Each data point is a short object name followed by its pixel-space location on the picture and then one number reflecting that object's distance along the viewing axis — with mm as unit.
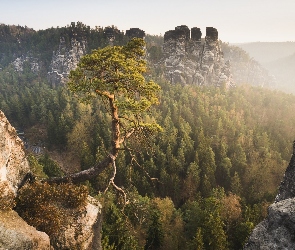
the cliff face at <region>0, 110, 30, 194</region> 16109
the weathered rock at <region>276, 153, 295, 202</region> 15834
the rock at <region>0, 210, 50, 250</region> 13727
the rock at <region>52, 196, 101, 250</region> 17547
